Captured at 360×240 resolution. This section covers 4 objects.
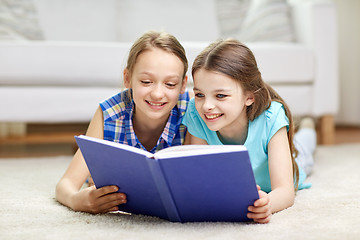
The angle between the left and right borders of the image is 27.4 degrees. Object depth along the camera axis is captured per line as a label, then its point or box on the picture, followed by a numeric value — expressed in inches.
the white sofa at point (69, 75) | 107.5
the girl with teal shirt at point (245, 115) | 72.5
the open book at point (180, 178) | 61.7
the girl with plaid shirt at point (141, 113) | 72.0
